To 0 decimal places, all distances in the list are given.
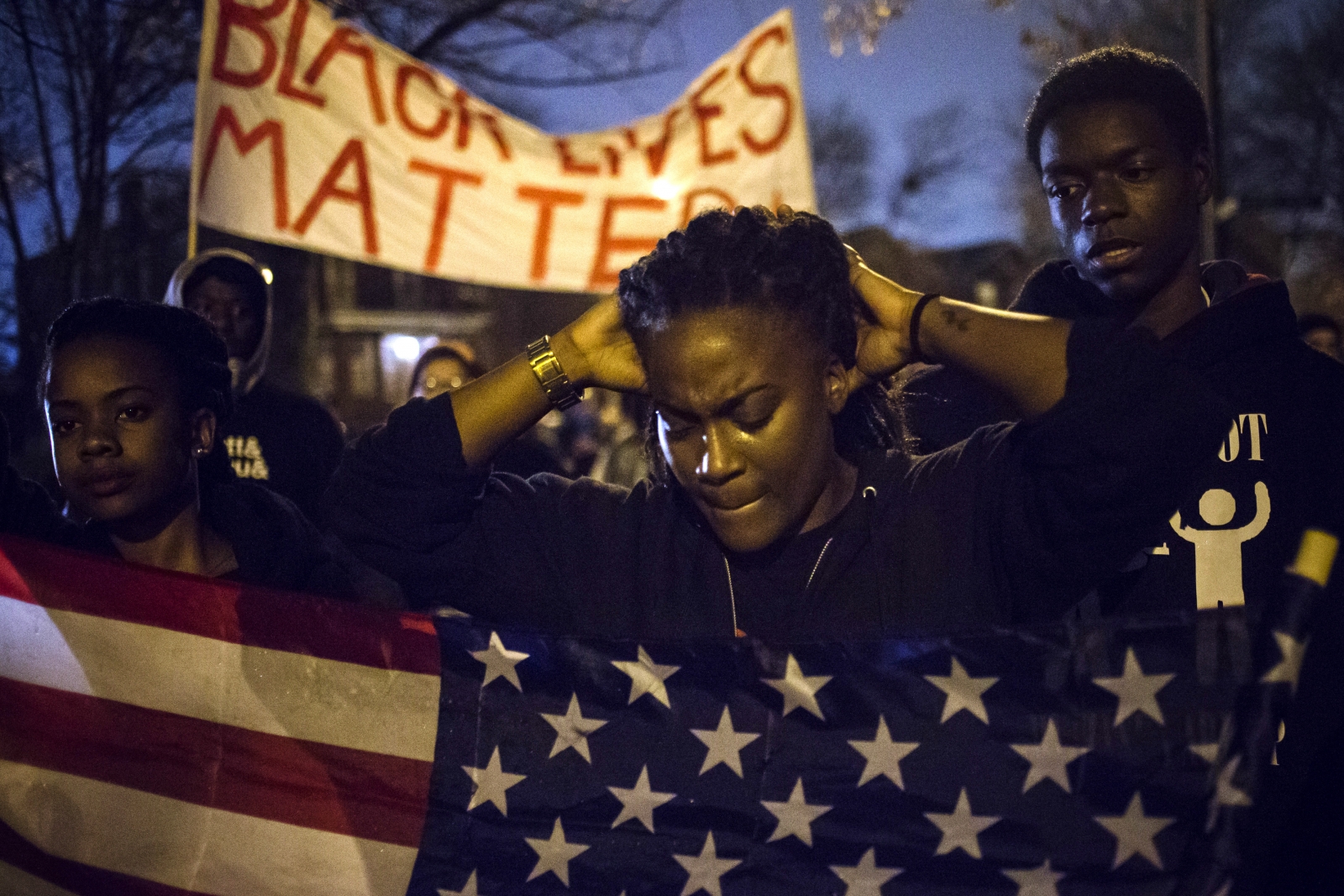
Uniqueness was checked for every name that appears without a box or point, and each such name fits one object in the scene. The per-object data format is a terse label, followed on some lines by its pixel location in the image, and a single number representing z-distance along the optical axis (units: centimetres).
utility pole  1085
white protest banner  492
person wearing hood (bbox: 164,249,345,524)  392
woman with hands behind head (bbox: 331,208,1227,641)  192
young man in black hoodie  214
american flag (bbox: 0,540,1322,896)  184
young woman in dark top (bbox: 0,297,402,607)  258
